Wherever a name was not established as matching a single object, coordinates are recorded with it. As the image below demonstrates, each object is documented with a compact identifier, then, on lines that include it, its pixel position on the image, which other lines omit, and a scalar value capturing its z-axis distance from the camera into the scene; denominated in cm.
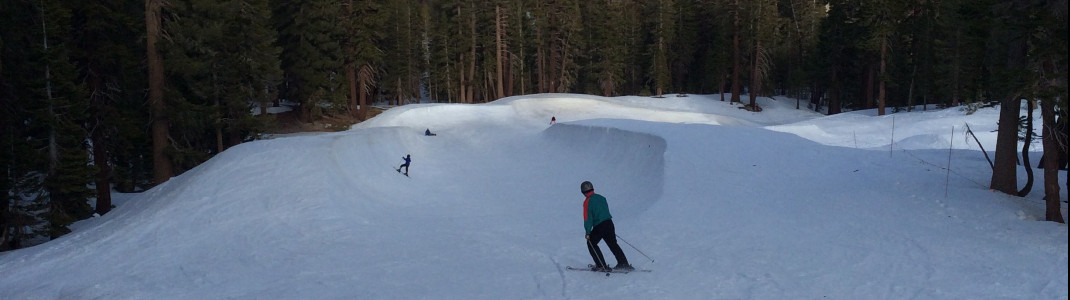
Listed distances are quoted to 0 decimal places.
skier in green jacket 922
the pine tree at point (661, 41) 6400
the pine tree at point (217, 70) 2300
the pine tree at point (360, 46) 4078
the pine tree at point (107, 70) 2230
